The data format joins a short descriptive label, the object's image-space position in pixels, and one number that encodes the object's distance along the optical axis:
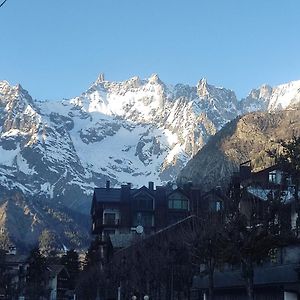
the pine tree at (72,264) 119.19
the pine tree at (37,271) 103.20
